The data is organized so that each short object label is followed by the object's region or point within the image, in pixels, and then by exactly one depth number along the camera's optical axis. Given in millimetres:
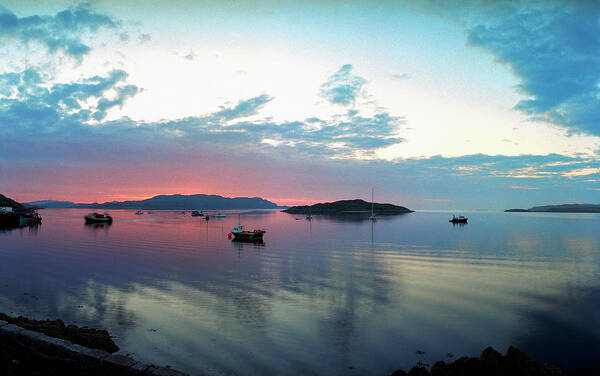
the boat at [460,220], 135038
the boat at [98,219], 126000
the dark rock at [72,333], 13719
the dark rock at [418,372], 11500
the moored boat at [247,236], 65125
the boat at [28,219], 108250
